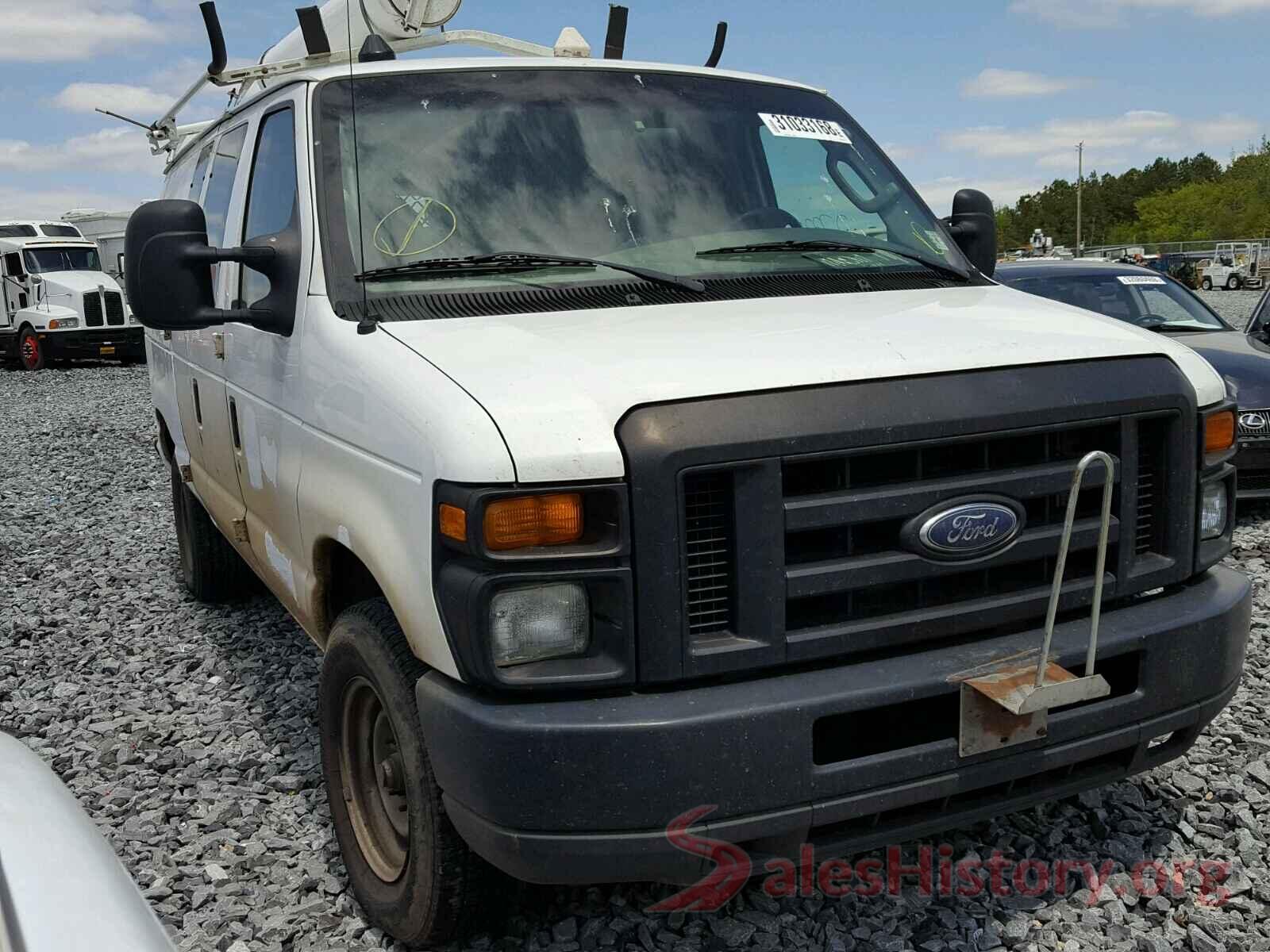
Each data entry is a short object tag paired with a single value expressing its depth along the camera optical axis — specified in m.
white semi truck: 25.19
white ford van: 2.43
